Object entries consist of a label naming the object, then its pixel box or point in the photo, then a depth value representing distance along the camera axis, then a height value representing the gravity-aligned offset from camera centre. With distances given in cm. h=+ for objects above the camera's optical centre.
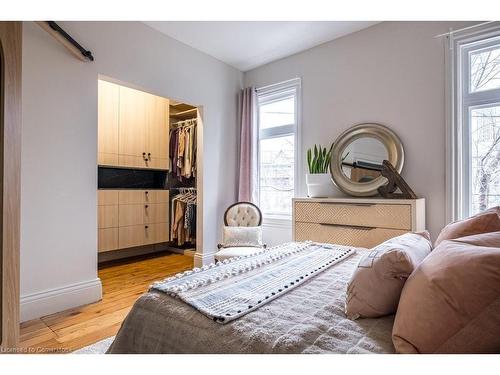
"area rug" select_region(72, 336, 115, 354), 171 -98
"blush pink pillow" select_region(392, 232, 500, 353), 70 -31
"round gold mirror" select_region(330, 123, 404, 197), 282 +32
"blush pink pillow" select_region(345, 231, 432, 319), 96 -33
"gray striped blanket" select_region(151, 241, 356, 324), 102 -42
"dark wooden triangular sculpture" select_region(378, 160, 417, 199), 253 +2
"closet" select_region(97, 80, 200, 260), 378 +25
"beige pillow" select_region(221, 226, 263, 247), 314 -54
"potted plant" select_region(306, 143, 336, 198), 305 +14
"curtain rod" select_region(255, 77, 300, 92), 354 +134
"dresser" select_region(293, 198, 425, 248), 243 -29
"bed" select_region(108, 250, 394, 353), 81 -44
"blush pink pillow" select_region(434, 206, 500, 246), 127 -17
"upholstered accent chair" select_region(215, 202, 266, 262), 344 -34
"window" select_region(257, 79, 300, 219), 363 +54
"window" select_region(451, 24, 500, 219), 240 +56
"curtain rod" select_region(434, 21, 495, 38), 239 +137
